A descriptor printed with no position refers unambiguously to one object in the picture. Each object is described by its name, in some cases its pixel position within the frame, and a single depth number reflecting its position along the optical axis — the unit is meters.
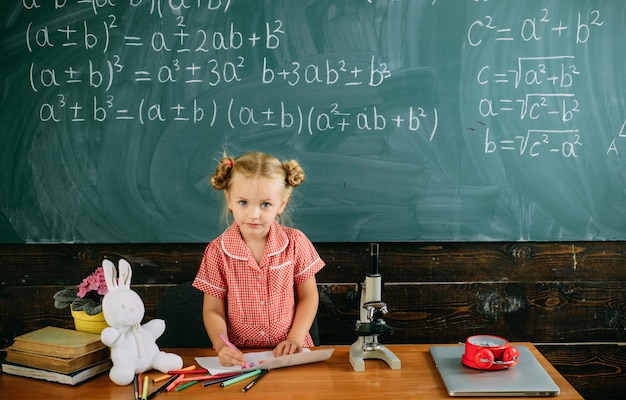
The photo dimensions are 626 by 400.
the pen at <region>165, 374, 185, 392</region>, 1.58
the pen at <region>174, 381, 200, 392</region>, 1.59
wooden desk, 1.55
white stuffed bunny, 1.63
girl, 1.98
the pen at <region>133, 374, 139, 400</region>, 1.53
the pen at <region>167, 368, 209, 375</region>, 1.69
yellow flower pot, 1.76
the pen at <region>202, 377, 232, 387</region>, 1.62
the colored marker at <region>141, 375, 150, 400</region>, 1.51
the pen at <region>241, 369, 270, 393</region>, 1.58
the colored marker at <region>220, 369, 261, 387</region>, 1.61
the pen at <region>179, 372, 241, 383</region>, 1.64
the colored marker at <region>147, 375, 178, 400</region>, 1.54
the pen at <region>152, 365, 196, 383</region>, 1.64
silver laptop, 1.54
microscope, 1.71
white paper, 1.70
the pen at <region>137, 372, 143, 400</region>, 1.54
